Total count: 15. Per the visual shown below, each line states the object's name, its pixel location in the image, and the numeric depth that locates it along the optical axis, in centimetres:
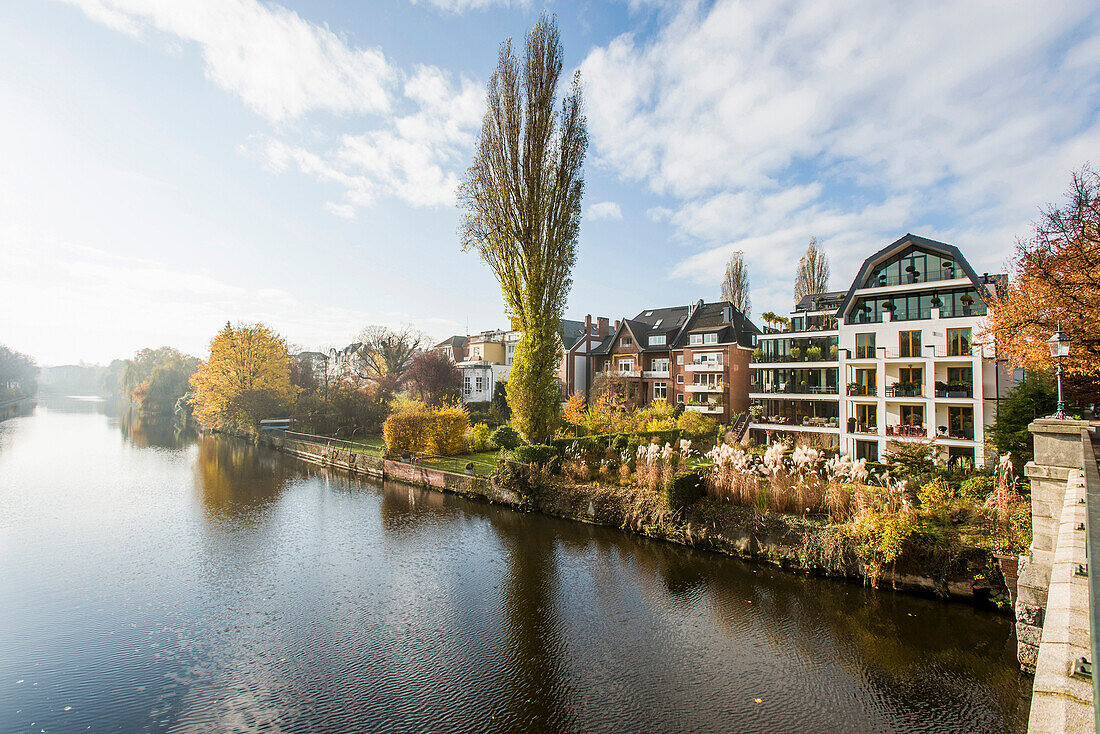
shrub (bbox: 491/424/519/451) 3193
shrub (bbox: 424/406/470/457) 3019
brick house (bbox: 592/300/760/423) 4044
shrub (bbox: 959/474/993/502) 1448
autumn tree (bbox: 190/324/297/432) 4434
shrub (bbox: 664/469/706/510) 1655
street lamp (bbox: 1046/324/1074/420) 1123
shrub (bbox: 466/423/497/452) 3219
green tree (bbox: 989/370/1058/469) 1606
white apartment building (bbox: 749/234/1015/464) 2489
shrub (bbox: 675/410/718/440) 3297
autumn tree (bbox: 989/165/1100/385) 1373
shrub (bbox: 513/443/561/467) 2189
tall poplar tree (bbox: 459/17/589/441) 2522
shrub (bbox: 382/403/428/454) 2959
